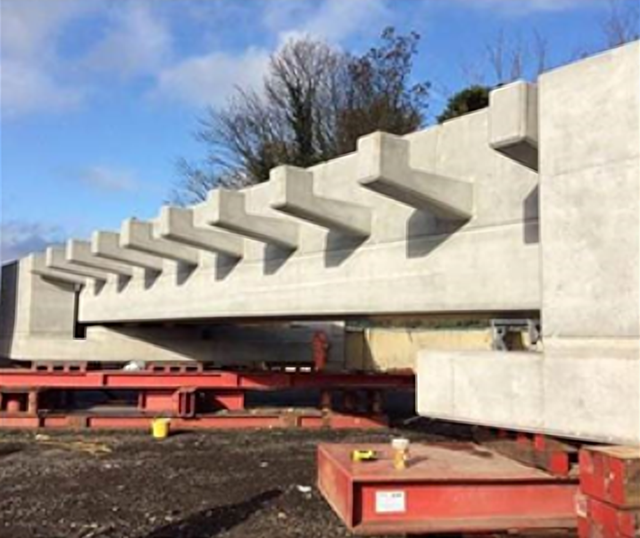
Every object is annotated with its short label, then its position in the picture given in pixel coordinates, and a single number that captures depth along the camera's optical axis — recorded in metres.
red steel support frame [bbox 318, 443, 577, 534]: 5.65
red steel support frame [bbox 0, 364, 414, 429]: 18.39
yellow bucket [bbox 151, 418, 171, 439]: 17.27
